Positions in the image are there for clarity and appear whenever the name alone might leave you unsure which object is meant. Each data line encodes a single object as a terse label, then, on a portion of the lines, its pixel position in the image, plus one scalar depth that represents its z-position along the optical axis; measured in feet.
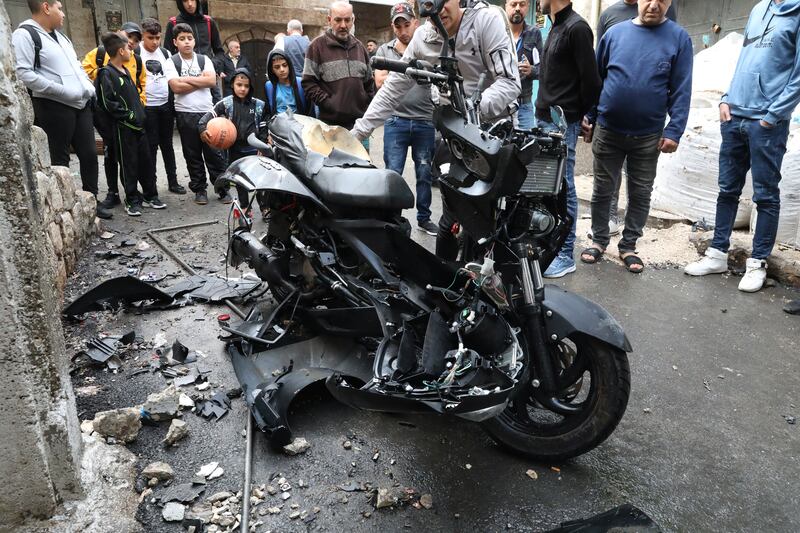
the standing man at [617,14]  17.56
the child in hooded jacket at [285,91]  19.92
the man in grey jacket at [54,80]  16.69
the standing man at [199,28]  24.12
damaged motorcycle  7.30
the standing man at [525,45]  19.80
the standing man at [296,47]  24.63
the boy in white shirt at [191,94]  21.39
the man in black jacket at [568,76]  14.38
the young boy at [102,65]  19.84
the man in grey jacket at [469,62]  10.66
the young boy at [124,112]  19.31
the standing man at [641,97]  14.47
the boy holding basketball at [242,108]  20.11
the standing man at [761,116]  13.25
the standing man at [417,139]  16.78
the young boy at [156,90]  21.17
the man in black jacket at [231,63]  26.06
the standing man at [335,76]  18.81
